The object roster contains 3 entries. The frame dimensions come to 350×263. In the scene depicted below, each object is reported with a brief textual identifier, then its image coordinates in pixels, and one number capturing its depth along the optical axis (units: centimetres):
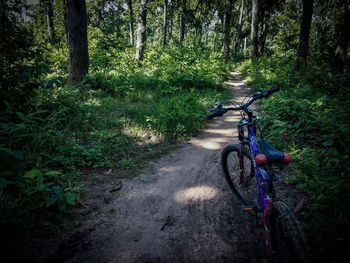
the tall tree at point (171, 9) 2770
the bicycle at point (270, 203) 142
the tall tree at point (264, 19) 1909
